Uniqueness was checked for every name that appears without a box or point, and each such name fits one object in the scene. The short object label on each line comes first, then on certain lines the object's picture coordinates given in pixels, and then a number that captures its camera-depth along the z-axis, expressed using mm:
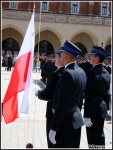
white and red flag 3936
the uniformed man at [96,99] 4117
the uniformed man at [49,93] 3641
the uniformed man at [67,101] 3107
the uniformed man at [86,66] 8809
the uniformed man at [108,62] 9134
